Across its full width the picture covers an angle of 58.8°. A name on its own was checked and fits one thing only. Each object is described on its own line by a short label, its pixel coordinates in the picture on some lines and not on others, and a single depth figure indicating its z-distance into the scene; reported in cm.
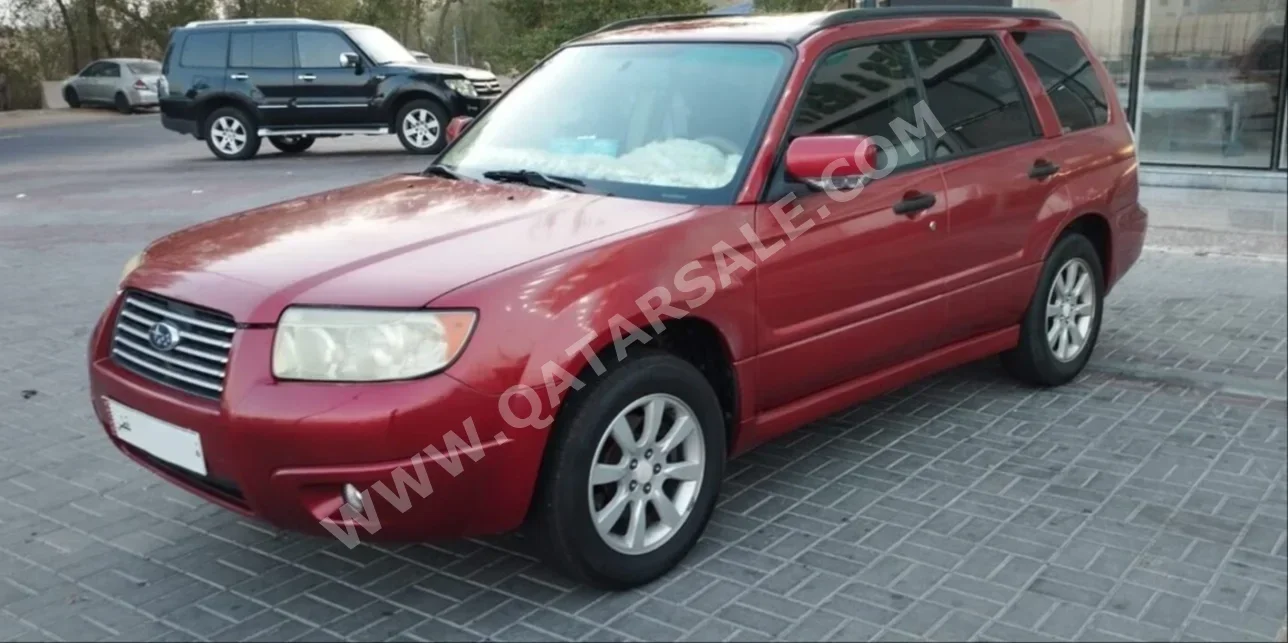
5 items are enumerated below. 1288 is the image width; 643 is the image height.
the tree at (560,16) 1853
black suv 1706
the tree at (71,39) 3878
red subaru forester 309
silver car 3319
